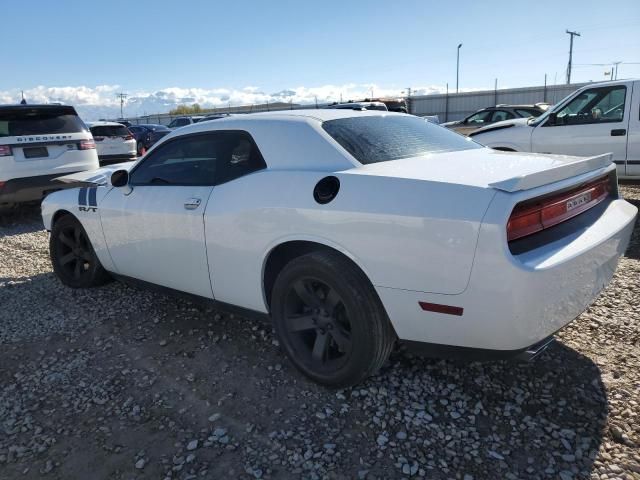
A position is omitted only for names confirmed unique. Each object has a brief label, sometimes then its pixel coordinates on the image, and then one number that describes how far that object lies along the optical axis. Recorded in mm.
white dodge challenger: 2271
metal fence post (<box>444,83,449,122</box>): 36469
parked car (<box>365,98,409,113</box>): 22338
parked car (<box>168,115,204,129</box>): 26616
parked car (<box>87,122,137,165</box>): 12680
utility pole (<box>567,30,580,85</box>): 53000
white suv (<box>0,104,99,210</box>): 7297
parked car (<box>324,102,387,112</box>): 17297
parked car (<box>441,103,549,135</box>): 16353
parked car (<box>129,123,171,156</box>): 21141
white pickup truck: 6805
